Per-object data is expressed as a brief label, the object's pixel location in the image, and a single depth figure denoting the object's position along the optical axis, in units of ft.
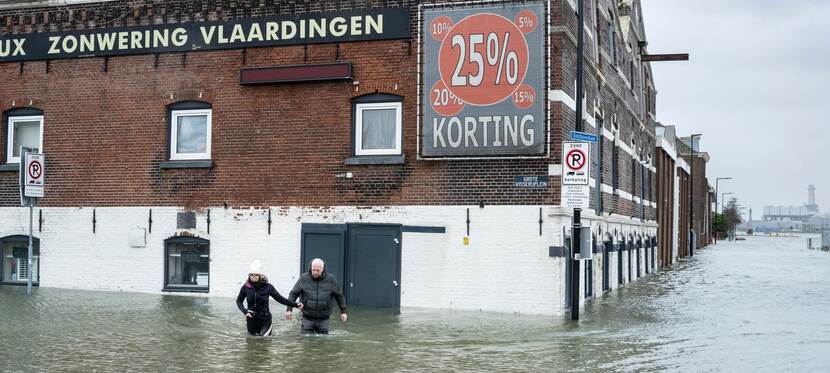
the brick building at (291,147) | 58.44
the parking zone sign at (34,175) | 61.52
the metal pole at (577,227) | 53.11
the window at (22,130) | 69.67
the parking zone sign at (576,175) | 52.06
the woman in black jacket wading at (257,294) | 42.60
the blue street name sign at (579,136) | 52.65
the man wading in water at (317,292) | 43.19
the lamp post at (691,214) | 194.00
